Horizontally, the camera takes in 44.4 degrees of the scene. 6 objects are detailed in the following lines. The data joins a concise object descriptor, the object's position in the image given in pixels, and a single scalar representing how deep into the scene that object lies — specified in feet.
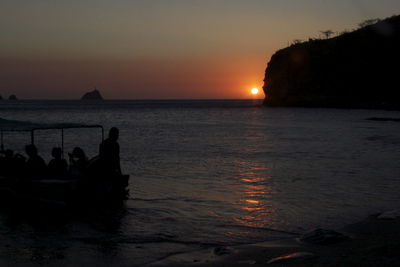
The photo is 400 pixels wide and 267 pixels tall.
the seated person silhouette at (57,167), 40.93
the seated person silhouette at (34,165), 40.86
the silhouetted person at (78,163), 41.65
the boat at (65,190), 38.45
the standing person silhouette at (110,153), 40.29
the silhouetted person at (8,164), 43.58
